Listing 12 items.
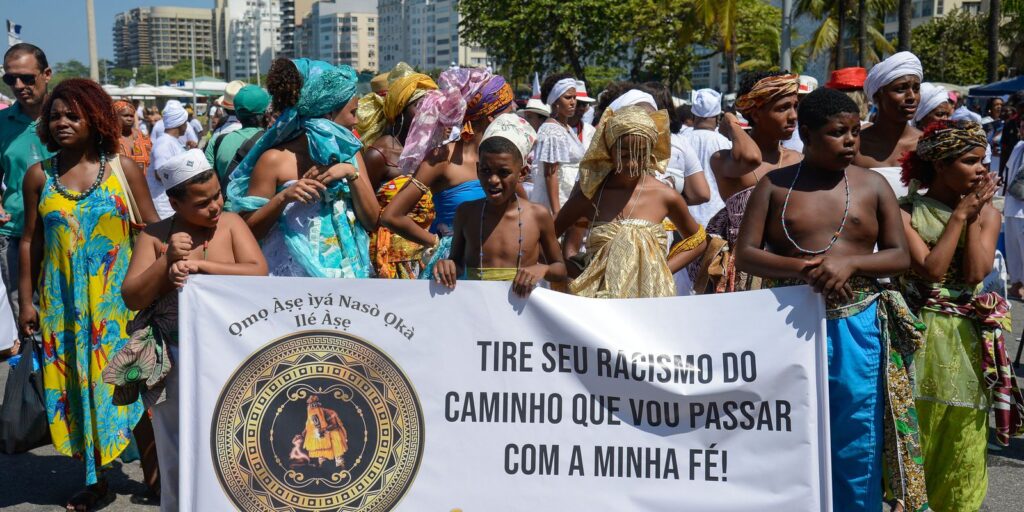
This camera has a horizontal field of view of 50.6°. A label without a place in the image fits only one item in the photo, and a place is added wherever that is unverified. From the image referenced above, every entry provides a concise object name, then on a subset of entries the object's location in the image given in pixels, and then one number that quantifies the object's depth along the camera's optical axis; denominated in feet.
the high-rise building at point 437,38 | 615.57
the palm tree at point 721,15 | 117.70
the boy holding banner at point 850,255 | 13.24
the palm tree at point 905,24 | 79.66
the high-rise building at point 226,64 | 626.72
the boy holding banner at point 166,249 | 13.91
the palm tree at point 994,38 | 96.37
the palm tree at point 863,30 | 95.40
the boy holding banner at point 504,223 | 15.12
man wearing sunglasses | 19.58
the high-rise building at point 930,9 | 227.40
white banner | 12.76
